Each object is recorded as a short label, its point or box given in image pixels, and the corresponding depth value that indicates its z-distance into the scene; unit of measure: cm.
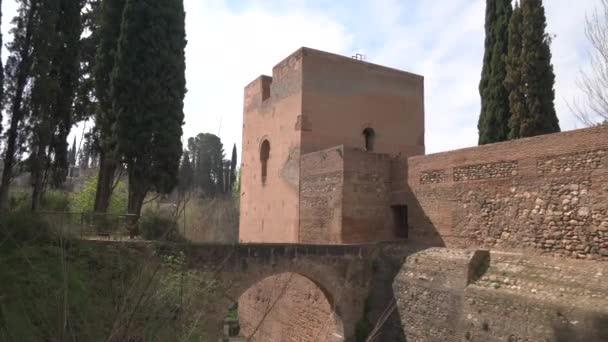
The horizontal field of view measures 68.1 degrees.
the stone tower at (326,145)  1309
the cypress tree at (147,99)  1152
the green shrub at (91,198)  2167
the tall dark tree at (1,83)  1004
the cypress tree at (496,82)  1568
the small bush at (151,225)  973
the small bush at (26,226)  712
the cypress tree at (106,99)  1175
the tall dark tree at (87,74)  1275
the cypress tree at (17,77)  1041
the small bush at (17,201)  1103
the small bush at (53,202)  1310
